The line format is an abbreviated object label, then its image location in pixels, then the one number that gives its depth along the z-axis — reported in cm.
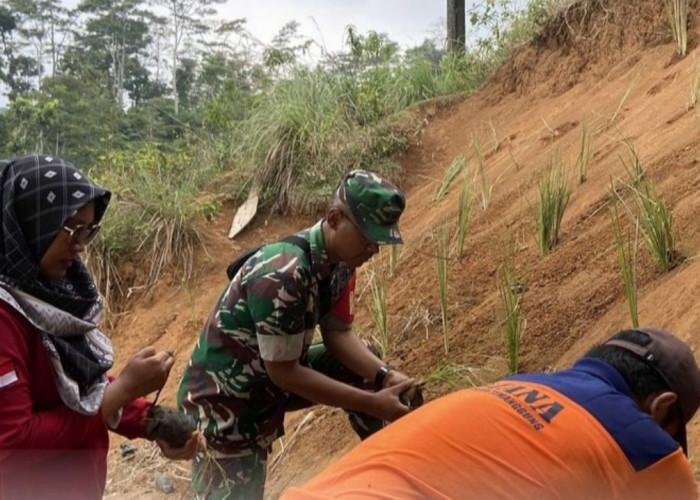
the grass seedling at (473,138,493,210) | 569
